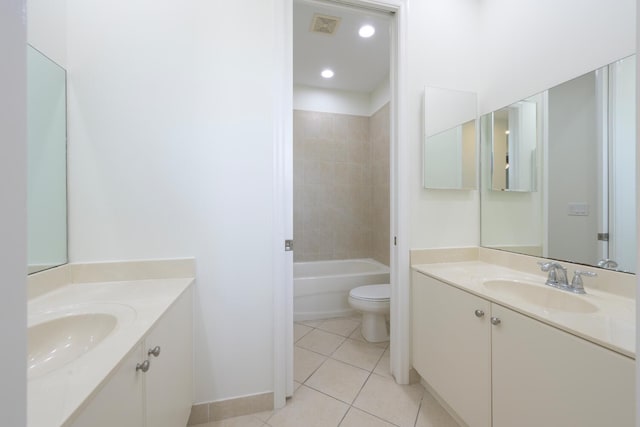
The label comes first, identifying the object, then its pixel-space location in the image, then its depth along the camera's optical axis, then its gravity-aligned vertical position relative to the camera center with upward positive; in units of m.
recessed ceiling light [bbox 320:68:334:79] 2.88 +1.57
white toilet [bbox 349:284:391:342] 2.20 -0.81
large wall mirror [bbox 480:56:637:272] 1.11 +0.21
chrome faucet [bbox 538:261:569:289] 1.21 -0.29
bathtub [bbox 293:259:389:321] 2.73 -0.84
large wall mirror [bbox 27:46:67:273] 1.06 +0.22
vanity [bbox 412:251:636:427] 0.74 -0.49
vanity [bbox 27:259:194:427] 0.53 -0.35
